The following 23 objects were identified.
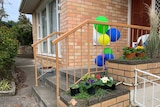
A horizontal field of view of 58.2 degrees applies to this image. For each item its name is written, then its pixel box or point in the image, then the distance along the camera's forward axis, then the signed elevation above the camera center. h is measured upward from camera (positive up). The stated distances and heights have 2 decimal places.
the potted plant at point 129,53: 2.29 -0.10
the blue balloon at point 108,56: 2.80 -0.18
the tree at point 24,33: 13.12 +1.31
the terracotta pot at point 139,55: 2.36 -0.14
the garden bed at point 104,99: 1.80 -0.69
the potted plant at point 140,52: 2.36 -0.09
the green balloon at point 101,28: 2.75 +0.36
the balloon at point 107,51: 2.86 -0.08
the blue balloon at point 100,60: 2.76 -0.26
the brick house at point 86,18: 3.67 +0.85
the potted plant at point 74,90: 1.99 -0.60
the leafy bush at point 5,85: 3.60 -0.98
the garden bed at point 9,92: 3.42 -1.08
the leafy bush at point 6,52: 4.11 -0.13
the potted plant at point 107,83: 2.09 -0.53
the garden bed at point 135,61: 2.08 -0.22
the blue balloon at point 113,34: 2.80 +0.25
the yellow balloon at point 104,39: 2.66 +0.15
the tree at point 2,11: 9.02 +2.32
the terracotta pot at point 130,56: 2.29 -0.15
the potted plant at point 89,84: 1.95 -0.52
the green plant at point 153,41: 2.46 +0.10
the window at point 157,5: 3.91 +1.13
